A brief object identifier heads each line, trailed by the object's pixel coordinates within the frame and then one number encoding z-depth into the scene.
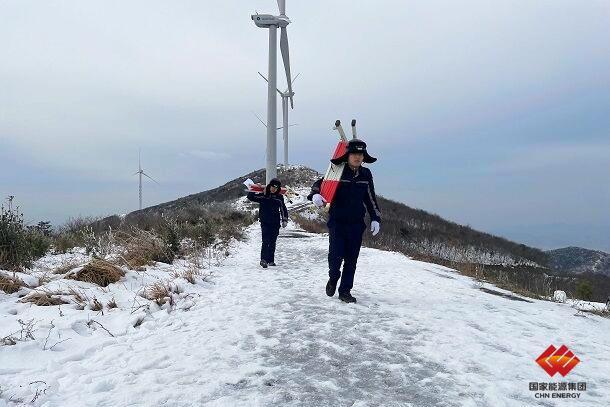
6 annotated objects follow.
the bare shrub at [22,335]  3.35
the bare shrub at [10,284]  4.85
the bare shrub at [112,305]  4.62
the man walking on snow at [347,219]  5.64
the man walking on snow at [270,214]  8.73
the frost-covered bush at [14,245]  6.30
